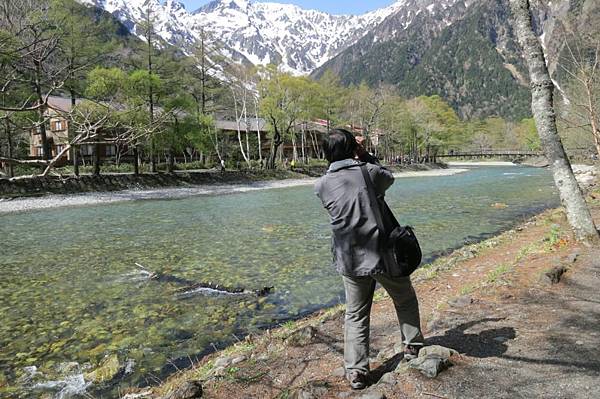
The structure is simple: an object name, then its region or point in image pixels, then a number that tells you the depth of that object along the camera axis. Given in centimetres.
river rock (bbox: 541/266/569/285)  581
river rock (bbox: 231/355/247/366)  472
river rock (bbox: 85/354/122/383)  501
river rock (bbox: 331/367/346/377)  380
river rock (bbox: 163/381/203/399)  357
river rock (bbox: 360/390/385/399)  313
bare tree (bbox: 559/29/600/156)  1445
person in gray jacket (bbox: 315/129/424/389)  329
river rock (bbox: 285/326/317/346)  483
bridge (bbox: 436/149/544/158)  9529
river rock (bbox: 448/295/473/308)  539
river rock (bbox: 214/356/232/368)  475
